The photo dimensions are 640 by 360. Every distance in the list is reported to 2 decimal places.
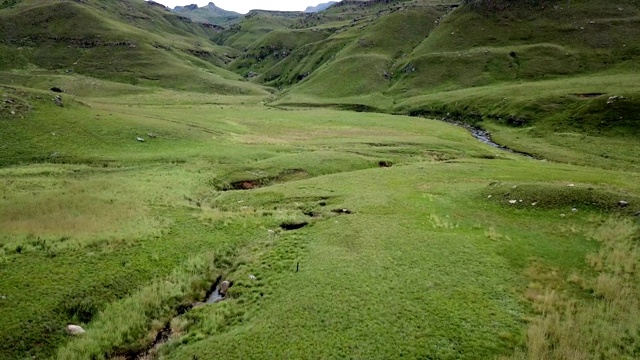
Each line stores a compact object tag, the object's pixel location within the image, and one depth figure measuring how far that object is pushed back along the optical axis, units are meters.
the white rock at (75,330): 19.69
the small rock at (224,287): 24.83
